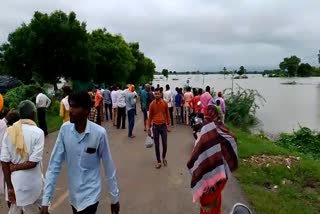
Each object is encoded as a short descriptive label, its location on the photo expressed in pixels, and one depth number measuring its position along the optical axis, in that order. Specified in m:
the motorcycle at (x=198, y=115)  7.14
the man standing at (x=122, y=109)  8.88
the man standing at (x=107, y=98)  11.31
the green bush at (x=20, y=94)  10.37
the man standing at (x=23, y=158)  2.56
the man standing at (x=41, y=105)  7.74
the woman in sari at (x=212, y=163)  2.73
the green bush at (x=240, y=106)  13.99
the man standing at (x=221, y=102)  8.96
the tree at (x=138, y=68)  33.55
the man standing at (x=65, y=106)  5.32
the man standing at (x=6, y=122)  3.10
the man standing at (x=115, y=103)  9.16
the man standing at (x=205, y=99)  7.48
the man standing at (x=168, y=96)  10.30
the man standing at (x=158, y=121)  5.46
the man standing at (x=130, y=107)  8.13
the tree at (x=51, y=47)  15.91
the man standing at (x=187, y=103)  10.51
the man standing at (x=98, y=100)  9.48
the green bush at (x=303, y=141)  9.62
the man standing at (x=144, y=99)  9.88
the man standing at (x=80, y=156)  2.11
